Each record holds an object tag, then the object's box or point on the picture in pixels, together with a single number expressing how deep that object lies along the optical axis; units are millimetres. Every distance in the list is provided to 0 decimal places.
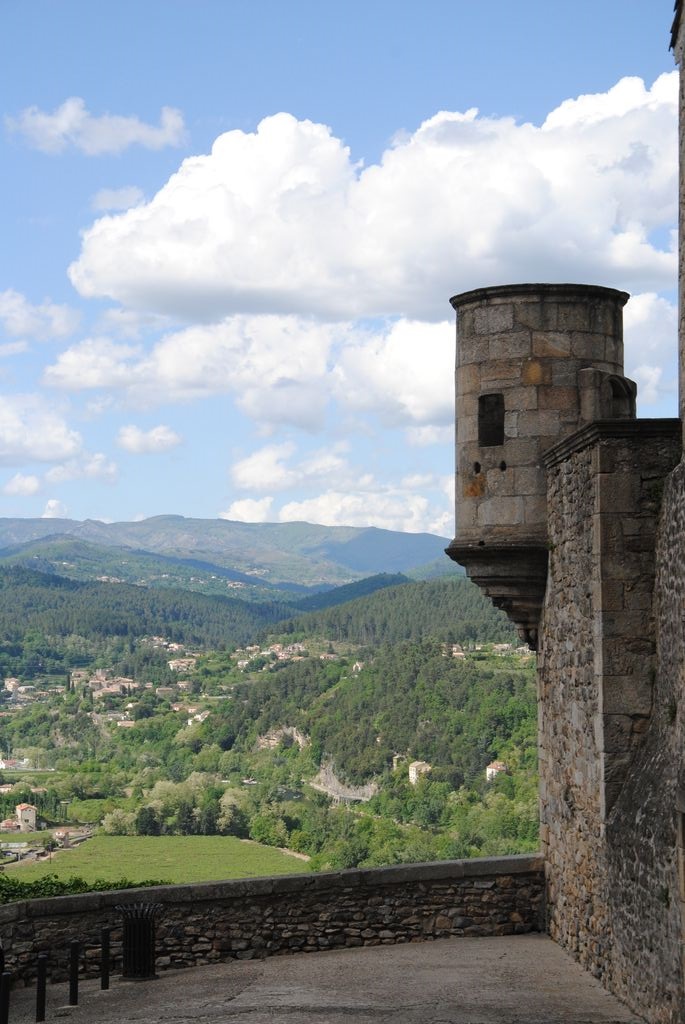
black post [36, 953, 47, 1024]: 10773
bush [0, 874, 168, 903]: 15578
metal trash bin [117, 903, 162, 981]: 12375
